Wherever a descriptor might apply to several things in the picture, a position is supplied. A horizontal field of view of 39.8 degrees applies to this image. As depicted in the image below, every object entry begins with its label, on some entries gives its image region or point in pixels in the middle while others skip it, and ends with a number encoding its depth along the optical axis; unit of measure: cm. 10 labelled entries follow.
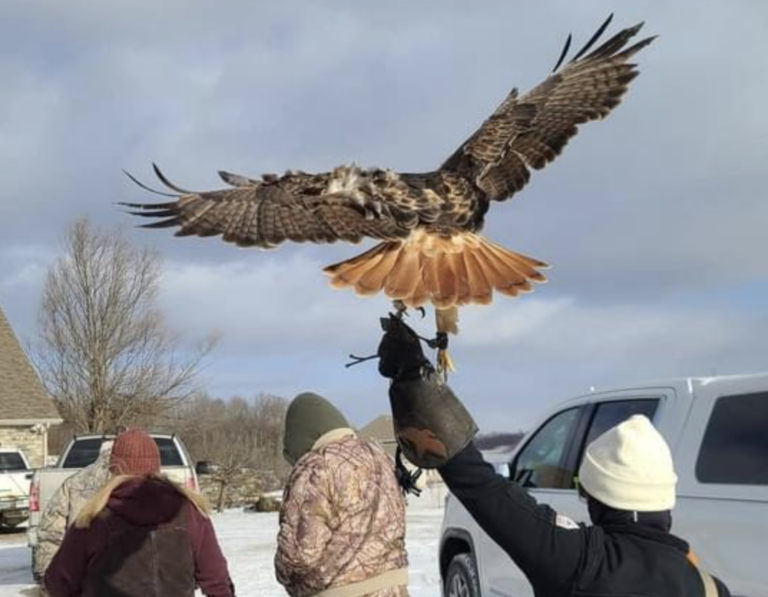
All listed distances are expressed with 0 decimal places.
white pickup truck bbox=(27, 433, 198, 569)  1072
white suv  416
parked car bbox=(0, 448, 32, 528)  1769
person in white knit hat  203
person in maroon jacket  349
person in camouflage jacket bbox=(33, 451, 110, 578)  454
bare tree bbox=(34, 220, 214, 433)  2755
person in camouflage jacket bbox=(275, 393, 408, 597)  359
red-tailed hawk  237
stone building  2506
